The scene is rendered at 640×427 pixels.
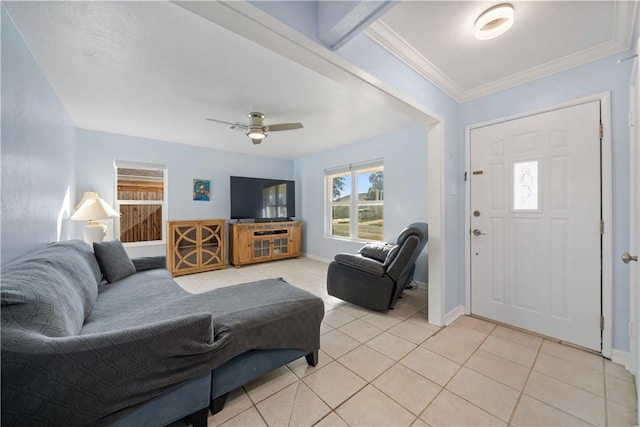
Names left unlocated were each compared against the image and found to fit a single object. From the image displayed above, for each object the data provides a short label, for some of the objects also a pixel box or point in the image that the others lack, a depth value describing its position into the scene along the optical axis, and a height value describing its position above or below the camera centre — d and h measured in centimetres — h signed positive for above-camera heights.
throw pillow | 225 -46
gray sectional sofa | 83 -60
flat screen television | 488 +28
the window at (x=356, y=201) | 434 +19
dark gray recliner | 253 -69
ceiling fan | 289 +103
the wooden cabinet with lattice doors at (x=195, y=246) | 412 -60
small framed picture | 460 +45
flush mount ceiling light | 144 +118
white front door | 190 -12
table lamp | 297 -2
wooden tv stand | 469 -60
